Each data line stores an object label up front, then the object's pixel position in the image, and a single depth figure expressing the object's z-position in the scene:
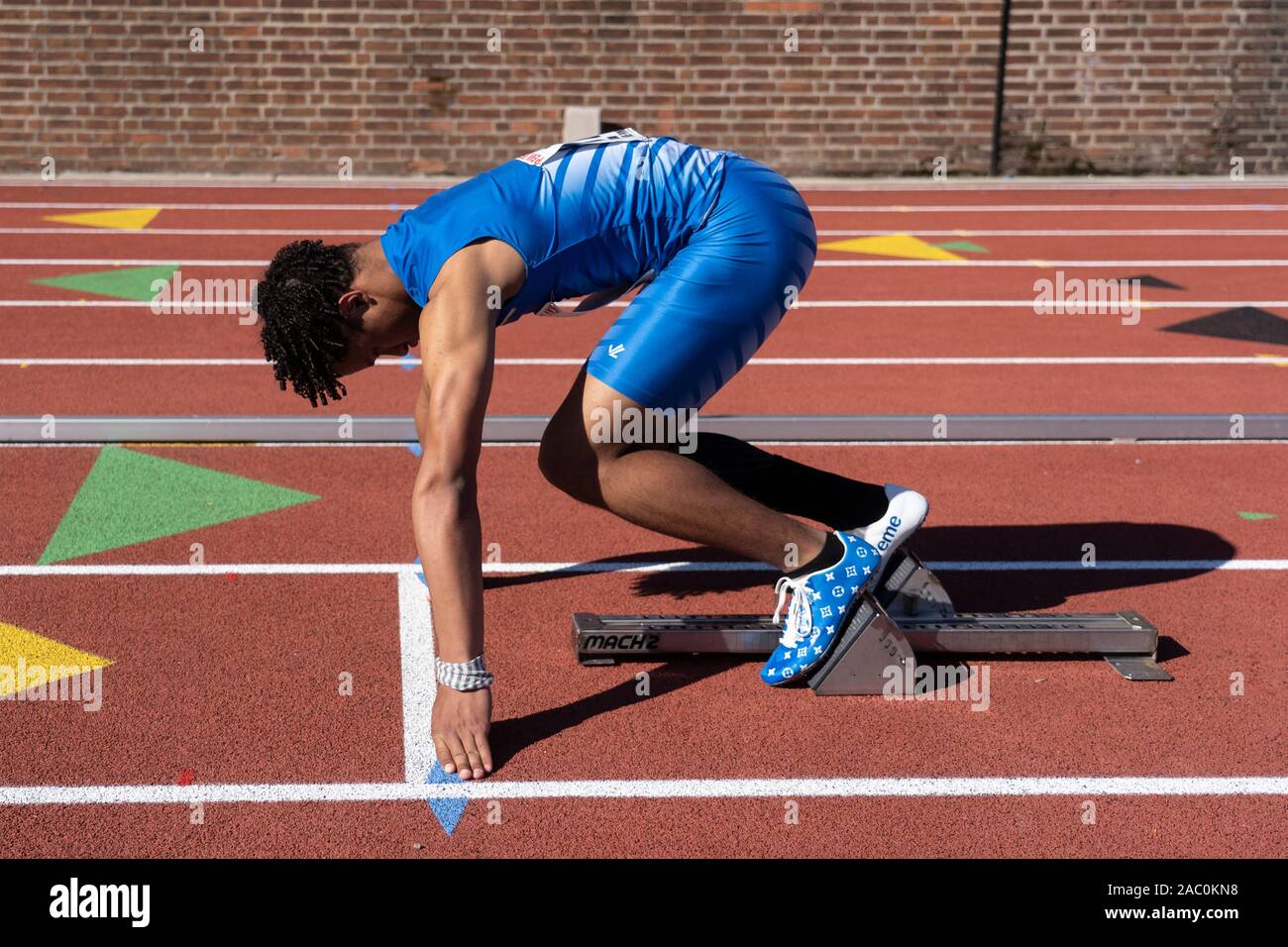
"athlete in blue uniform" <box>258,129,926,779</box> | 3.12
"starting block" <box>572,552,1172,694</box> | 3.85
